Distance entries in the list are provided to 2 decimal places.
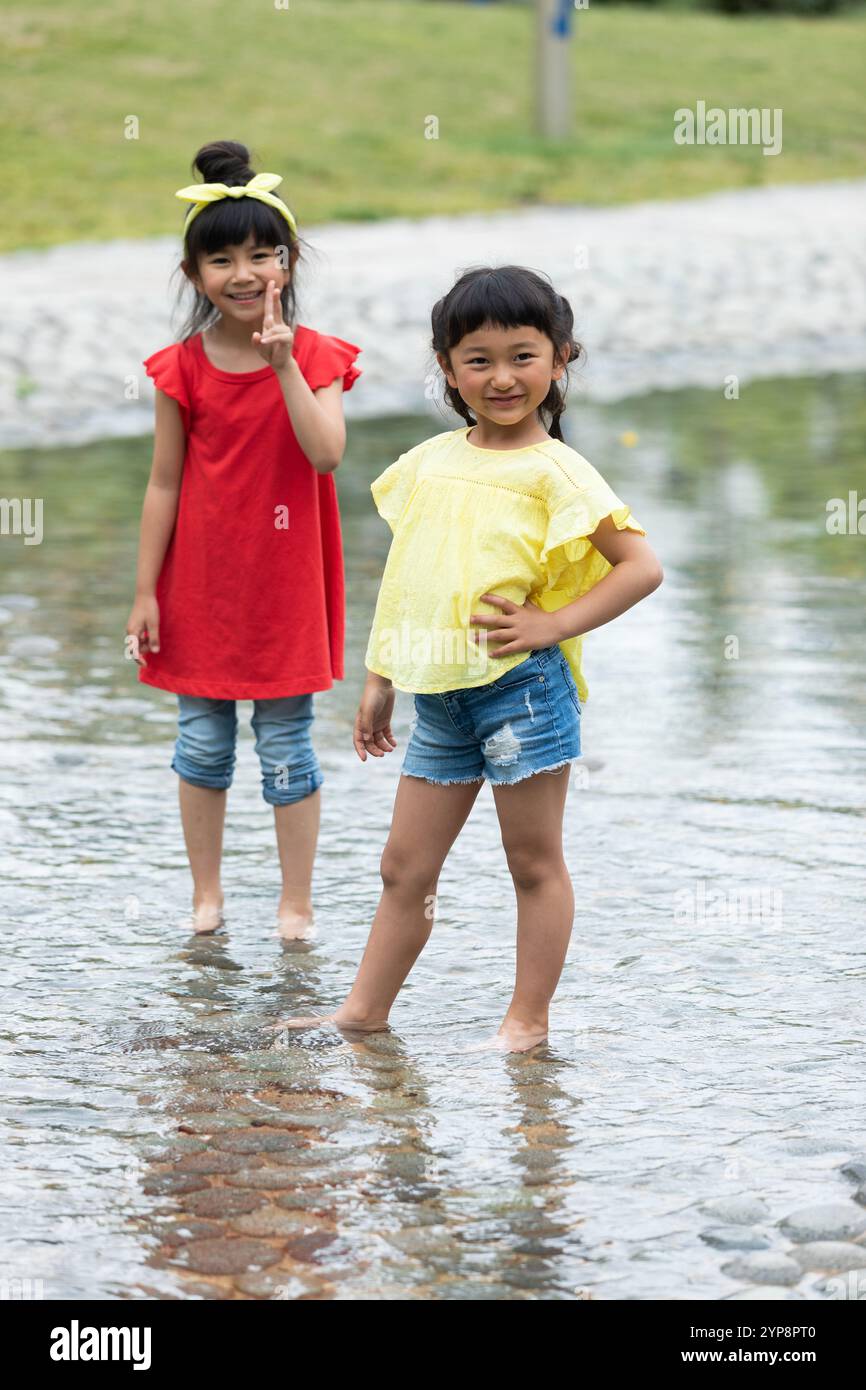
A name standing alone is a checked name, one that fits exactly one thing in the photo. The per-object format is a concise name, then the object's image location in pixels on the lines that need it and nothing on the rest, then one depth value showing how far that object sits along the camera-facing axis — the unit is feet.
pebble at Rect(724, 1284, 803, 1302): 19.05
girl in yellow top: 23.10
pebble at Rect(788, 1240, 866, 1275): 19.58
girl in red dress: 27.52
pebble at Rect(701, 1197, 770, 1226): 20.54
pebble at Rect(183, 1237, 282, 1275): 19.66
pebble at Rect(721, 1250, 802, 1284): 19.37
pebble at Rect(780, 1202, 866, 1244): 20.20
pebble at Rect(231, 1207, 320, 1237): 20.40
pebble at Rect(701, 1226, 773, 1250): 20.01
